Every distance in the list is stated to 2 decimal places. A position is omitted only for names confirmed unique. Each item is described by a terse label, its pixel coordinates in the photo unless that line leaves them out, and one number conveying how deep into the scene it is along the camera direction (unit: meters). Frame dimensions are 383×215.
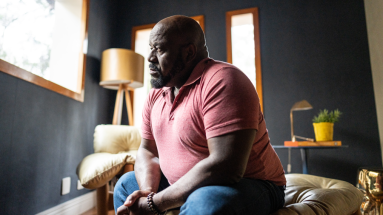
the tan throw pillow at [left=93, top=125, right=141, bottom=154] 2.20
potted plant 2.11
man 0.70
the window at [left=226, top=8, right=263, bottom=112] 2.92
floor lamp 2.55
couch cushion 0.83
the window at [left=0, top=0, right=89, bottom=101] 1.72
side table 2.12
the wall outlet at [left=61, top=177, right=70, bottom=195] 2.07
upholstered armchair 1.73
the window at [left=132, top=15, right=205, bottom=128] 3.14
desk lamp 2.30
